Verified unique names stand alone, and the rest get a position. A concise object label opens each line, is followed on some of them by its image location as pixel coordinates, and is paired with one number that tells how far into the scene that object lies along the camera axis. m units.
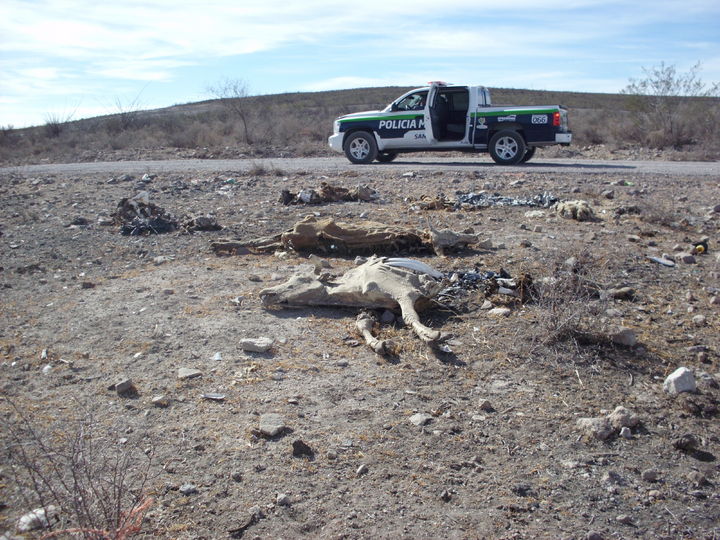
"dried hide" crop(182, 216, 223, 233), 8.21
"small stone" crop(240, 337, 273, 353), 4.42
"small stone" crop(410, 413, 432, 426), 3.52
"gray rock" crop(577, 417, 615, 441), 3.34
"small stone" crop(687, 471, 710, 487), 3.01
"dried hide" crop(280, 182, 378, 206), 9.38
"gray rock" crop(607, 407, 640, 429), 3.44
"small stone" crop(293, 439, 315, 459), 3.23
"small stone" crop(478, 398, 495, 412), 3.66
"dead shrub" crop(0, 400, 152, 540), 2.39
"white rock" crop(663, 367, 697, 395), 3.78
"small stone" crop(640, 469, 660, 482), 3.04
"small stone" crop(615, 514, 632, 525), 2.76
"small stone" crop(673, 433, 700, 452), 3.27
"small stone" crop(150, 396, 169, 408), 3.77
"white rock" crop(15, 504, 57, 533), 2.70
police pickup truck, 13.14
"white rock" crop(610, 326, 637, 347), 4.32
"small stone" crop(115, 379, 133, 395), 3.91
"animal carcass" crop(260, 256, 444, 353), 4.84
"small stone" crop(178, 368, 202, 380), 4.09
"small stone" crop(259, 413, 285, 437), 3.40
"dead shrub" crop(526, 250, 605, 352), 4.30
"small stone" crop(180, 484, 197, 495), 2.98
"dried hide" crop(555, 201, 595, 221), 7.90
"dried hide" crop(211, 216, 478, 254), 6.46
